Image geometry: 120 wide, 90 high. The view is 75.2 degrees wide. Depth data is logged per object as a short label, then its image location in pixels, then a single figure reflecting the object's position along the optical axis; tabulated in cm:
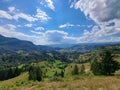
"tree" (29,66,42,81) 4252
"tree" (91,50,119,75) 1861
